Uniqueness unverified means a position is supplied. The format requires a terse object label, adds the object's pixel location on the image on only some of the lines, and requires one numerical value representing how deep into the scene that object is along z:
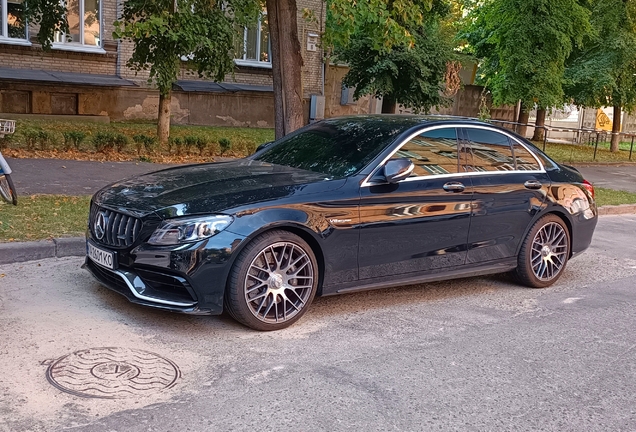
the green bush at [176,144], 14.76
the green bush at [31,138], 13.05
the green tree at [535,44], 21.11
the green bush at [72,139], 13.35
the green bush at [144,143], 14.16
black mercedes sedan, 5.01
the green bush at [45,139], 13.06
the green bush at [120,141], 13.84
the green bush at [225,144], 15.04
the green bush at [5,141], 13.07
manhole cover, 4.02
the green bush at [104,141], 13.68
